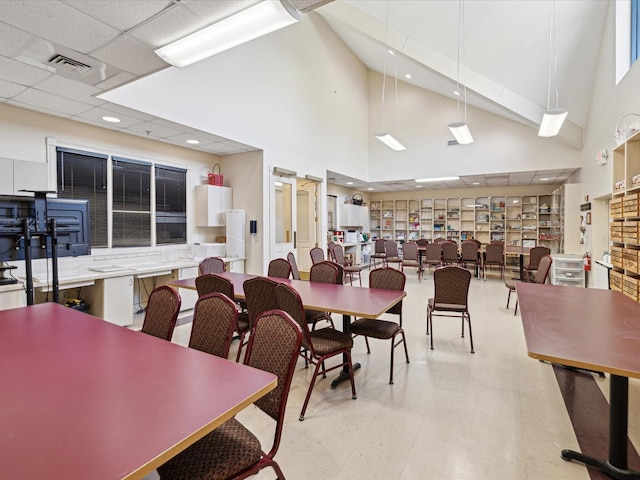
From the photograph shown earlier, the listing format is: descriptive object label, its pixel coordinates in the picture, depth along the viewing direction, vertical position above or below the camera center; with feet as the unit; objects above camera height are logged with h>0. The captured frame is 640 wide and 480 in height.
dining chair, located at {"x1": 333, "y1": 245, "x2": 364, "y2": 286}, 21.98 -1.64
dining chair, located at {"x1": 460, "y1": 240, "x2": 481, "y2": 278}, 25.76 -1.53
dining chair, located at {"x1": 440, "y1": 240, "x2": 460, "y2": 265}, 26.76 -1.51
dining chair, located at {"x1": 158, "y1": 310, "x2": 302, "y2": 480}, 4.17 -2.99
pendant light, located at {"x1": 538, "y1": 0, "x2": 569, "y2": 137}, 13.92 +5.24
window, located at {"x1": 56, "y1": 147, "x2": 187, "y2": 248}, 14.08 +1.88
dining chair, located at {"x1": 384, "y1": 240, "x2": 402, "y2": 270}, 29.78 -1.49
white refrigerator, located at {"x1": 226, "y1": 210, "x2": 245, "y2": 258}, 19.16 +0.10
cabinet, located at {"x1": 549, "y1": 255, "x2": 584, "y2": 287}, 18.83 -2.15
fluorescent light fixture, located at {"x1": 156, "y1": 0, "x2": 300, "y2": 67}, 7.23 +5.02
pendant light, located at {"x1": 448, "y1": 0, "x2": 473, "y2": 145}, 16.88 +5.94
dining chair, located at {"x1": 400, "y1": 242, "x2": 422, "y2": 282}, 27.17 -1.53
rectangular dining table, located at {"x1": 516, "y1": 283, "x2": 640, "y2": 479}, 4.83 -1.84
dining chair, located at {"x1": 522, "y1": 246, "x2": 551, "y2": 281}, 20.85 -1.58
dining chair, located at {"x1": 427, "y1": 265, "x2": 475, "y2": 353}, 11.80 -2.09
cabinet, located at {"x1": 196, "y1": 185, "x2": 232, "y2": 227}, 18.85 +1.68
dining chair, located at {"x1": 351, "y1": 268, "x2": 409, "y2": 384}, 9.44 -2.84
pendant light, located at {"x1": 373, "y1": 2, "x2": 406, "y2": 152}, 20.30 +10.40
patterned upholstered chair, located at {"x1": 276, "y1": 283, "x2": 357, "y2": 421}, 7.86 -2.90
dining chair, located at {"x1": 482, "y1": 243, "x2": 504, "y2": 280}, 24.95 -1.57
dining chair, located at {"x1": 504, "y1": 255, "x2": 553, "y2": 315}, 13.07 -1.49
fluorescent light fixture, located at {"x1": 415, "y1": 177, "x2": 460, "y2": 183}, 28.92 +5.01
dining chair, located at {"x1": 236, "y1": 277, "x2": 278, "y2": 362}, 9.15 -1.75
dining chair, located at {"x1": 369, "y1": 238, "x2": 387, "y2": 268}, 31.48 -1.40
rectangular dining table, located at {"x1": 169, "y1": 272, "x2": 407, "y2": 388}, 8.44 -1.94
